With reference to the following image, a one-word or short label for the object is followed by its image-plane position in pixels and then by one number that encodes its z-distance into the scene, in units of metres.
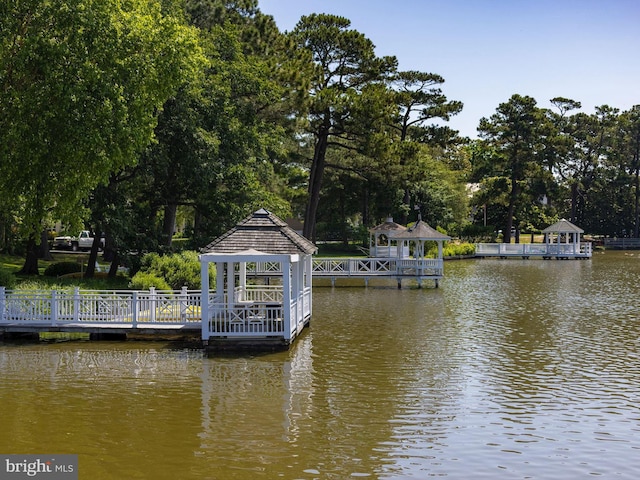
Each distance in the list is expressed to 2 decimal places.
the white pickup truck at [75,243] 55.69
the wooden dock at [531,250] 65.00
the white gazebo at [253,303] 20.52
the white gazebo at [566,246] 64.94
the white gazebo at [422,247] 39.62
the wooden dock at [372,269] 39.31
